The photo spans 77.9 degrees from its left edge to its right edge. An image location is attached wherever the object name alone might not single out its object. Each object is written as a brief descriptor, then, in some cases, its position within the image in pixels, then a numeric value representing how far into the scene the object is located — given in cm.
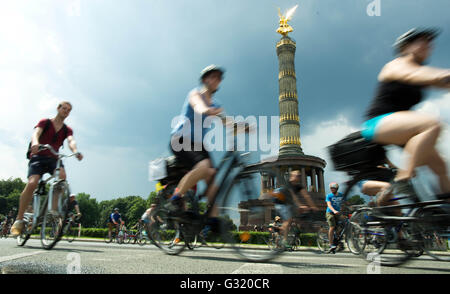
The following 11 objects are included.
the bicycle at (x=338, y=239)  299
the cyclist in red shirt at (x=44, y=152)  406
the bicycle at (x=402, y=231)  196
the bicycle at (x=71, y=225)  458
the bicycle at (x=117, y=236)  1522
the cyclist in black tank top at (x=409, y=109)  196
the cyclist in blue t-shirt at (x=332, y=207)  662
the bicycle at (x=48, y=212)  397
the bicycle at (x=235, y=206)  270
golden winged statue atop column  4656
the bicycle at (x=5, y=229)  1816
